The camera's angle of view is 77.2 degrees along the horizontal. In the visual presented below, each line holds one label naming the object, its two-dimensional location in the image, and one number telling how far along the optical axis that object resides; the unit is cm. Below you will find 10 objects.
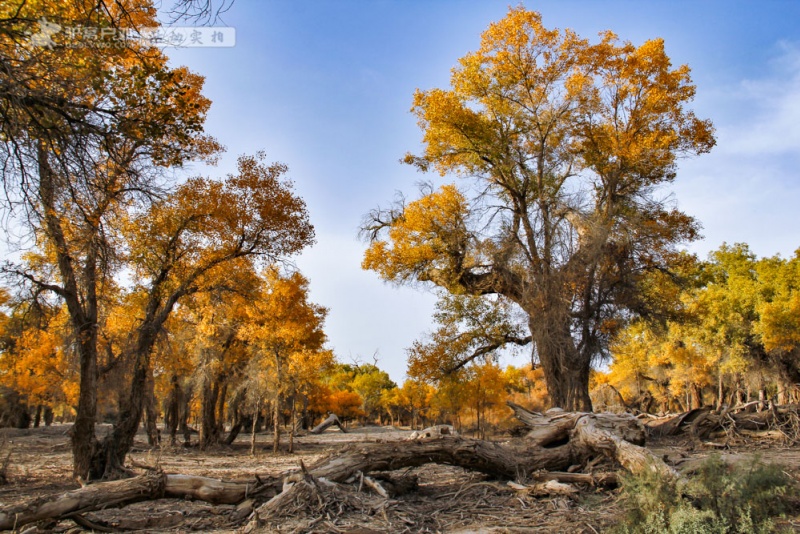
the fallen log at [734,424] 1309
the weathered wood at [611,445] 591
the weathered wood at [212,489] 520
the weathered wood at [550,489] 585
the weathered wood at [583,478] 625
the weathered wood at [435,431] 1188
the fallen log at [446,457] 586
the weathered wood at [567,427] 767
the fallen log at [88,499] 427
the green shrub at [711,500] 392
